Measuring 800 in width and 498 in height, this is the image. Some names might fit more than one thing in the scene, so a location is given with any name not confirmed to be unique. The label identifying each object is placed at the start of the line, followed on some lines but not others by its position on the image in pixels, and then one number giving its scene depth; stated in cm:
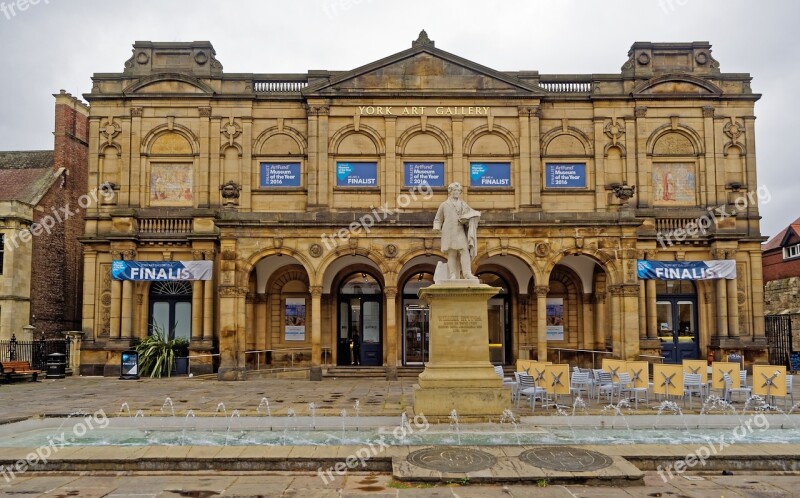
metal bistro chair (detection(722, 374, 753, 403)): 1479
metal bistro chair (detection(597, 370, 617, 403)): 1512
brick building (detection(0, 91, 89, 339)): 2931
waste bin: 2539
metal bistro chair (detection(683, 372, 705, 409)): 1491
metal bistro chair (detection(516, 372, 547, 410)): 1376
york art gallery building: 2730
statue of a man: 1312
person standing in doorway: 2805
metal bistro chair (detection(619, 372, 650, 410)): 1512
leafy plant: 2503
